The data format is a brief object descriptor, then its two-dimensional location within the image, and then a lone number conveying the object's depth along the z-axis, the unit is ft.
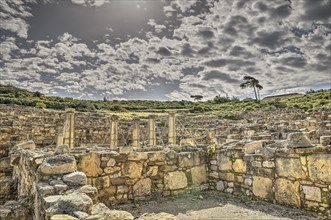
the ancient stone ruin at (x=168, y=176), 13.00
